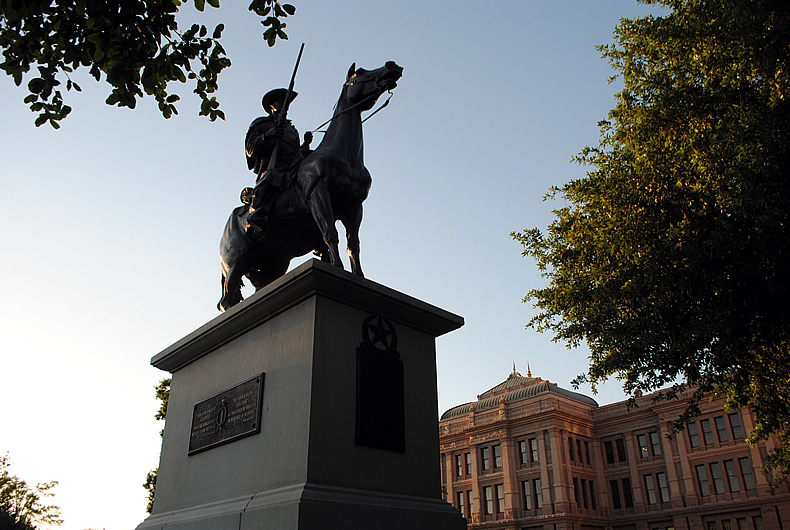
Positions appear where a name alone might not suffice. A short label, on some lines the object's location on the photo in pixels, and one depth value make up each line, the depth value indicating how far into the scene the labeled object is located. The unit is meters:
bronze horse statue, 5.34
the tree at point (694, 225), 9.22
